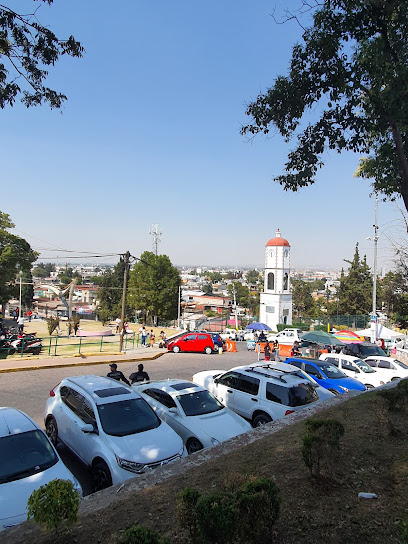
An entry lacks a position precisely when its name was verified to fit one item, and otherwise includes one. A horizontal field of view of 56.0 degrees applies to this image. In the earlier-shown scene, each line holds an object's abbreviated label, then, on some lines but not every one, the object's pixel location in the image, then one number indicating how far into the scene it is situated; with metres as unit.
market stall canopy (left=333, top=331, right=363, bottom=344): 27.84
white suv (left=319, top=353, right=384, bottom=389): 14.85
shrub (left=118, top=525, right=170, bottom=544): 2.72
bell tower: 49.97
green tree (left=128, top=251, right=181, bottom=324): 56.91
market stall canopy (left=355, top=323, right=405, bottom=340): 30.30
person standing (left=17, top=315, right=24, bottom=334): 23.18
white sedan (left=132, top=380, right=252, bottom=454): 7.36
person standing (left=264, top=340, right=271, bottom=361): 18.20
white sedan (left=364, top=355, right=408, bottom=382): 15.61
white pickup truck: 28.17
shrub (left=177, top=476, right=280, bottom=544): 3.00
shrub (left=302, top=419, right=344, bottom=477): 4.48
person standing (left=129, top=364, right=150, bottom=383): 10.76
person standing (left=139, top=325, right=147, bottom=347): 24.88
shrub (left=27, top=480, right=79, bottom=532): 3.23
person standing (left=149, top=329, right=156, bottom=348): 24.24
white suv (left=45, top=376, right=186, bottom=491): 5.92
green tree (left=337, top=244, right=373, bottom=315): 60.00
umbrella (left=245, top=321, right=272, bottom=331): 28.14
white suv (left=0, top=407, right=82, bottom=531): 4.54
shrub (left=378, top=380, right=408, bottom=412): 6.71
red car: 22.48
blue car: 12.70
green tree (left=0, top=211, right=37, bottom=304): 29.53
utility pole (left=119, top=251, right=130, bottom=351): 21.09
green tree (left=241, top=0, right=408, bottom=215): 7.32
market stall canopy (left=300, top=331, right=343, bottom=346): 22.67
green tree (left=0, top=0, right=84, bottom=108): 7.07
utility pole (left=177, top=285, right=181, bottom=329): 58.88
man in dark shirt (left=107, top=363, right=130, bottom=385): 10.60
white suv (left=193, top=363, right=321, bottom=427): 8.95
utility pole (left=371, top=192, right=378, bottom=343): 27.80
